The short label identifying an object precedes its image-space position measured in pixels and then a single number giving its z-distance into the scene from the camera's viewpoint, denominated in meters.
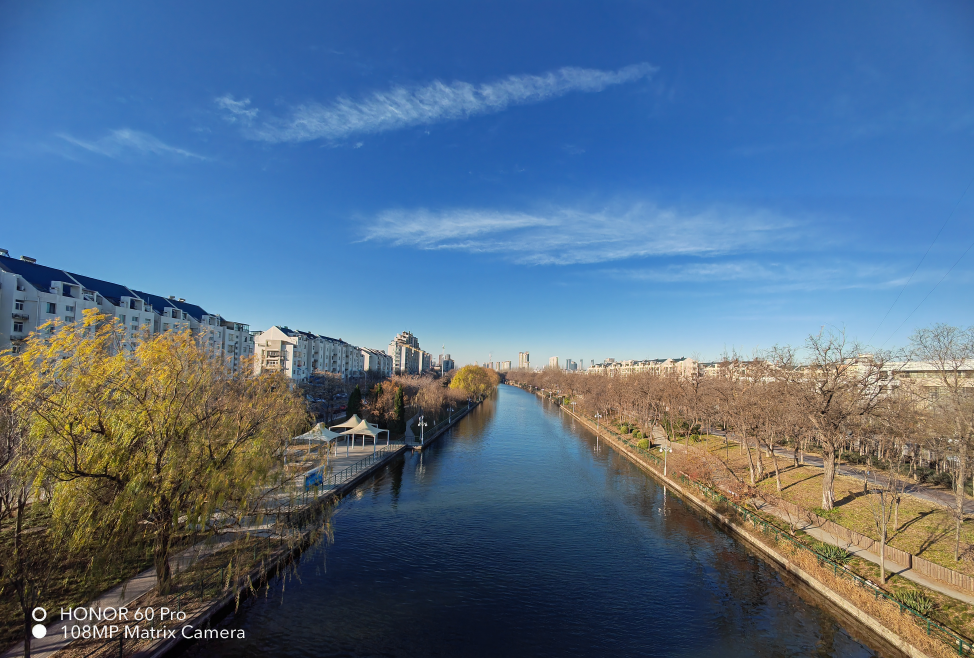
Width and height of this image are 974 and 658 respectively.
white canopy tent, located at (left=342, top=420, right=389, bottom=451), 39.50
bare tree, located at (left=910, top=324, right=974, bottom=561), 18.33
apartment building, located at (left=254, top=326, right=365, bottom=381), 83.06
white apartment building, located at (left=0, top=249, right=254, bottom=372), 41.00
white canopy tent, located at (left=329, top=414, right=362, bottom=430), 40.98
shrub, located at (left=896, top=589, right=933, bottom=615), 14.09
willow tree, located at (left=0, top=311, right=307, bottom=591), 11.10
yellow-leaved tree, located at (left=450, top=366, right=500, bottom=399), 91.85
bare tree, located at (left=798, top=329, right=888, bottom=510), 23.58
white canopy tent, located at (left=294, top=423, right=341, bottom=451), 32.58
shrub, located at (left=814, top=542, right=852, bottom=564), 17.77
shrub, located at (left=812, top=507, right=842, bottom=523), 22.39
